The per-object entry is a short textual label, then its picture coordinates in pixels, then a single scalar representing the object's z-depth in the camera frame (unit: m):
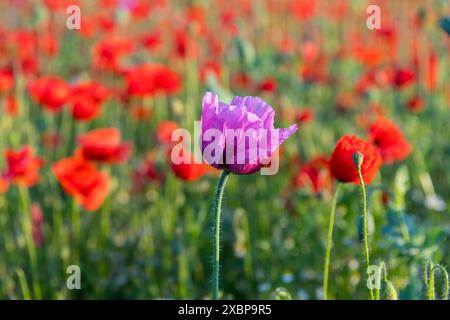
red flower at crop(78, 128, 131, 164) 1.90
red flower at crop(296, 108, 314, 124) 1.87
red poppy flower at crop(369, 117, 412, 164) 1.66
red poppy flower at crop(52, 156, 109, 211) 1.77
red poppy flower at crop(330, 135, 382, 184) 1.12
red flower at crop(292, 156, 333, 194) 1.89
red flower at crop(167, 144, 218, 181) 1.67
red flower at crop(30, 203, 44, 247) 2.00
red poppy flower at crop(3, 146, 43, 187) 1.74
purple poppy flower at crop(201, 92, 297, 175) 0.96
